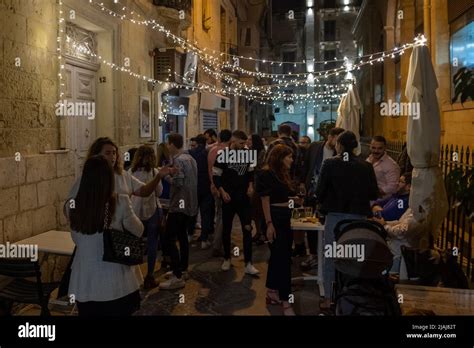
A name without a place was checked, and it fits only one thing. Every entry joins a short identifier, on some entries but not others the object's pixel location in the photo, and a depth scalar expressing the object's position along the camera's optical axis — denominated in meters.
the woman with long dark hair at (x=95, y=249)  3.42
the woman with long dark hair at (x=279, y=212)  5.42
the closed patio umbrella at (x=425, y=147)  5.20
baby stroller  3.96
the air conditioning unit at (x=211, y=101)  15.73
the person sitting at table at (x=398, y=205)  5.89
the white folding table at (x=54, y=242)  4.97
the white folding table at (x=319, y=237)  5.83
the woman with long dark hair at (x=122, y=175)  4.68
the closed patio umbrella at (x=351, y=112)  9.73
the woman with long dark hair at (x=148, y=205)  6.09
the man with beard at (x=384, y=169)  6.83
